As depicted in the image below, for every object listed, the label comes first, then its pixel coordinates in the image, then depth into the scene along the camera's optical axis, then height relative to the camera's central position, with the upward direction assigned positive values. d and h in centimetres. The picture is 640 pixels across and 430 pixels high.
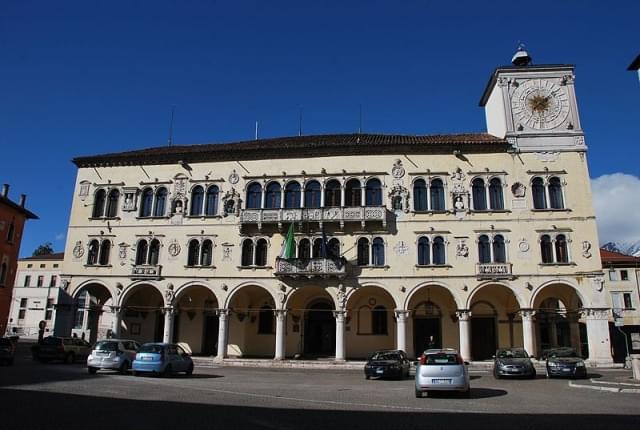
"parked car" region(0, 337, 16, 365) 2255 -107
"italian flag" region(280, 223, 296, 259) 3055 +510
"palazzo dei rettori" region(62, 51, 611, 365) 2991 +569
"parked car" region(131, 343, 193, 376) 1988 -116
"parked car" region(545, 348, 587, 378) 2177 -118
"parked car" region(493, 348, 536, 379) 2134 -120
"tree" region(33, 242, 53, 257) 8200 +1227
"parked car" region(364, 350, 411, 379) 2162 -129
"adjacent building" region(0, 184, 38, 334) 3828 +623
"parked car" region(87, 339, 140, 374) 2103 -117
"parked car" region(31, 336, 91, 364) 2622 -114
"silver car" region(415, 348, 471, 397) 1475 -110
